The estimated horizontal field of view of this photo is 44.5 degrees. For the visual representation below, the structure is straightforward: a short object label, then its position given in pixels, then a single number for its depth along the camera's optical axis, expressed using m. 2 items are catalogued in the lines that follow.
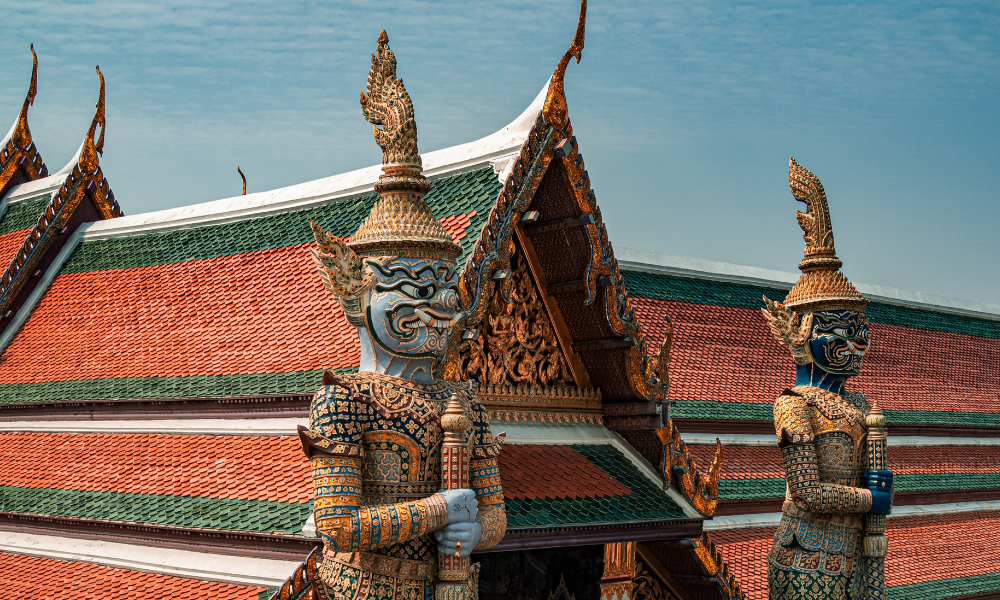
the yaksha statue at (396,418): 5.34
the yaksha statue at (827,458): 7.63
